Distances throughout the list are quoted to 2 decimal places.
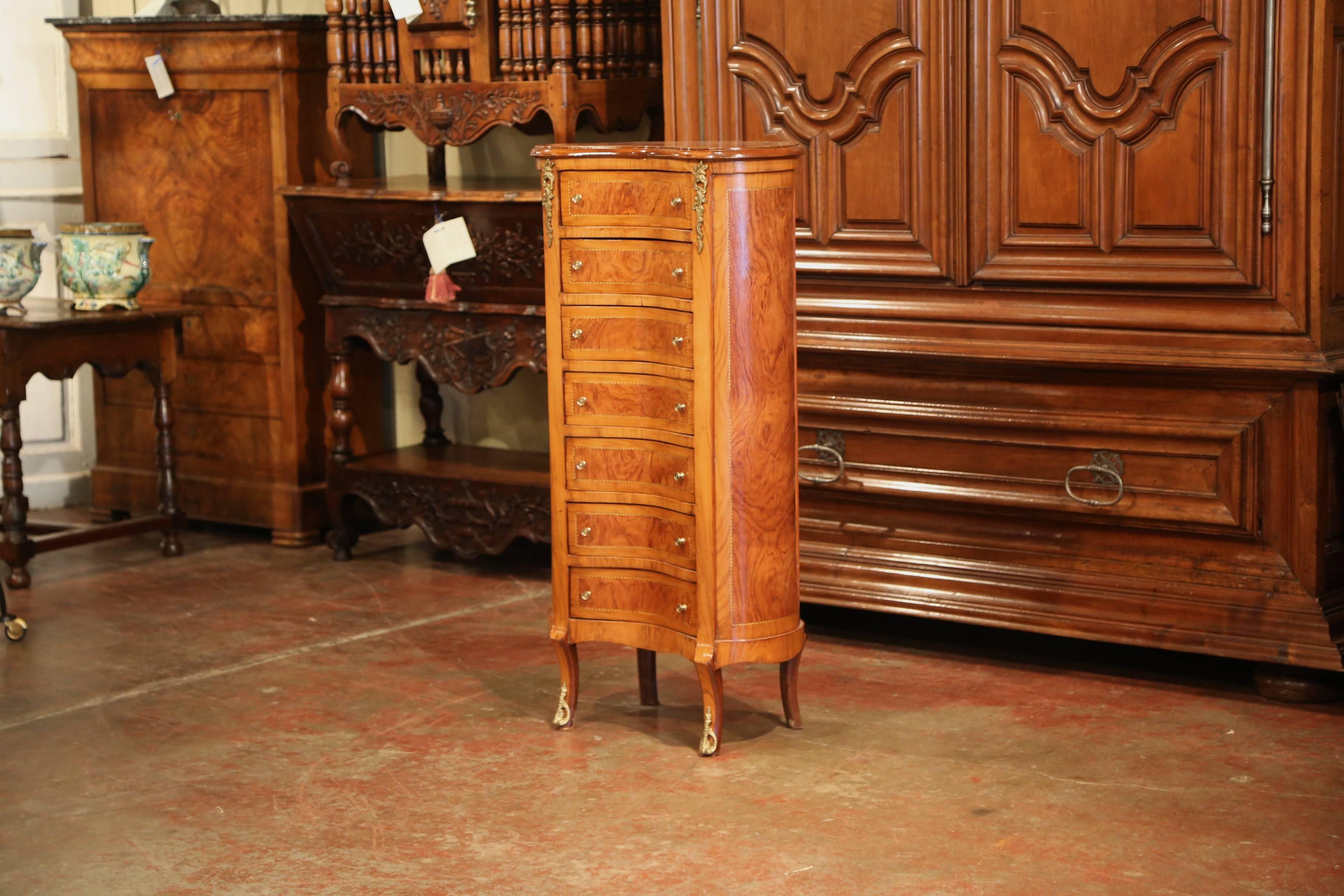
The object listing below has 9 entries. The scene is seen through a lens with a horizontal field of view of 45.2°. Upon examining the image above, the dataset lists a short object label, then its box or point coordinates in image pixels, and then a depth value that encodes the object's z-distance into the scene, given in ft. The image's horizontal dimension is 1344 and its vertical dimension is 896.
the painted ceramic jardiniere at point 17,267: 15.40
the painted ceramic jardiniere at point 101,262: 16.02
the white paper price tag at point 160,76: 16.90
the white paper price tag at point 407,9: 15.12
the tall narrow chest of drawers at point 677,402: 10.16
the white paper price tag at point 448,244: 14.89
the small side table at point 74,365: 15.20
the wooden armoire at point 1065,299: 11.16
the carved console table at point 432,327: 14.92
